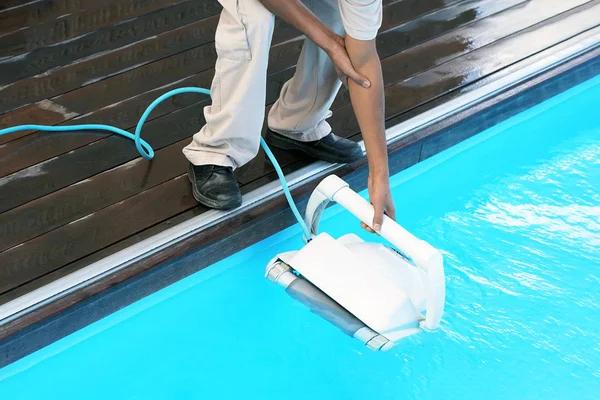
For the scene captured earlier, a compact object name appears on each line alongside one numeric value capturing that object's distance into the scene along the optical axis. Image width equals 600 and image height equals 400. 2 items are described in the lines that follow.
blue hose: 4.10
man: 3.57
